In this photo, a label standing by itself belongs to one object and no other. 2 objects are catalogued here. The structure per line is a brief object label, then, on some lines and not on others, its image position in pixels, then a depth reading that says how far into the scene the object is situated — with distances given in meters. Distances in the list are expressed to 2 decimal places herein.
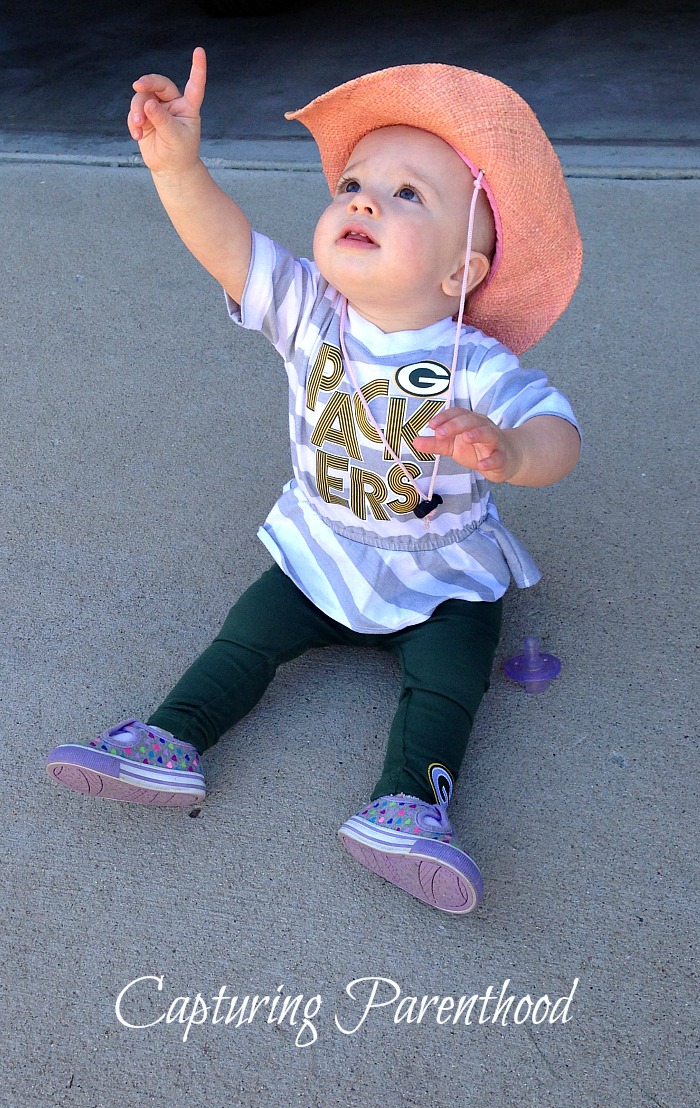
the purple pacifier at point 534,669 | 1.59
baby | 1.36
